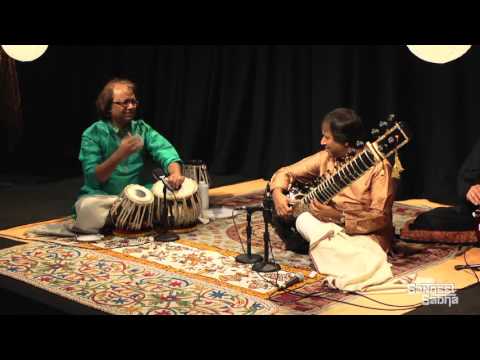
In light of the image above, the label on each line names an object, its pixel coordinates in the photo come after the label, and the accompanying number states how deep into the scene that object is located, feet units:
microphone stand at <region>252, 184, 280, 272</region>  15.98
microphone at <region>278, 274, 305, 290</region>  15.38
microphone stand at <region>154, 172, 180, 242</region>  18.66
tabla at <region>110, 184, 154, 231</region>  18.92
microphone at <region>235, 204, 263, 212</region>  16.06
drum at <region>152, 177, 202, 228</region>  19.36
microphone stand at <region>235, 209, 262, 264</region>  16.86
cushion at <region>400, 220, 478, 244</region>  17.92
